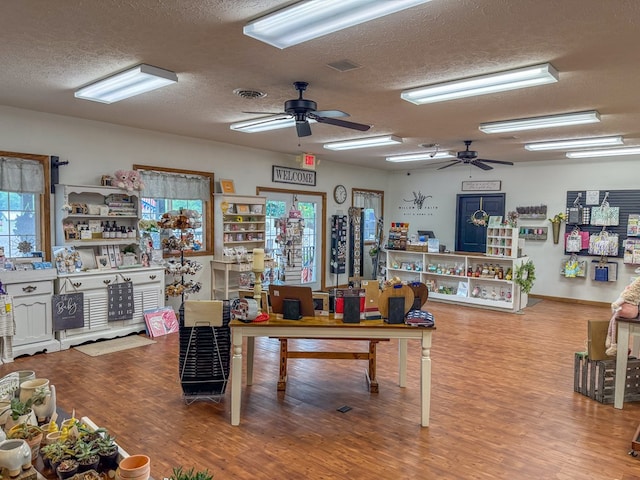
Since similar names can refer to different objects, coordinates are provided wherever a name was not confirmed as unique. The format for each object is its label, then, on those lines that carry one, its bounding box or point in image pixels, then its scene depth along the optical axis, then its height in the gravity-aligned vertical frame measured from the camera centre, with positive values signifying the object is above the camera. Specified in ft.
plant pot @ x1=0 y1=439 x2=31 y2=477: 5.00 -2.77
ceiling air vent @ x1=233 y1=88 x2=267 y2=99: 13.47 +3.84
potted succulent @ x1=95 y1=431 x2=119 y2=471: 5.51 -2.96
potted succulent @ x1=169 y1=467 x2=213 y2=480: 4.73 -2.79
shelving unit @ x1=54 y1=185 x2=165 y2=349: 17.34 -1.61
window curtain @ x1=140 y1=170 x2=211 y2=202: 20.79 +1.48
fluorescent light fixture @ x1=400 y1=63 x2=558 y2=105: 10.96 +3.71
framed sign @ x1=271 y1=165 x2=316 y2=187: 26.81 +2.68
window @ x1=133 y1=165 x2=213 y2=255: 20.88 +1.02
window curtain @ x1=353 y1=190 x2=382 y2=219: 33.27 +1.49
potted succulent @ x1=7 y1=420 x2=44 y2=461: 5.72 -2.87
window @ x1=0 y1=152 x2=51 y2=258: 16.55 +0.33
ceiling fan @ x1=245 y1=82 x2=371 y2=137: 12.64 +3.06
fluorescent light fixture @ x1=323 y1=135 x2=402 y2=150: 21.12 +3.85
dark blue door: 30.99 +0.56
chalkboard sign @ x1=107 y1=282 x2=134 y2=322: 18.09 -3.56
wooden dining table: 10.85 -2.80
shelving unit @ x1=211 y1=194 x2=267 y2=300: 22.97 -0.98
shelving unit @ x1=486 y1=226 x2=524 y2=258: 24.41 -1.10
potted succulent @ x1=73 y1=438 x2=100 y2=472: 5.27 -2.92
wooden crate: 12.64 -4.46
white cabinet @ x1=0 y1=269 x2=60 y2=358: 15.58 -3.45
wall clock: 31.24 +1.81
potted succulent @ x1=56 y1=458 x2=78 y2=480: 5.16 -2.97
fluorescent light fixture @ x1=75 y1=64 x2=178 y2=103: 11.59 +3.71
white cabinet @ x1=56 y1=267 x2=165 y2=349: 17.01 -3.44
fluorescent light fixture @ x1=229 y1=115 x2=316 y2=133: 16.84 +3.71
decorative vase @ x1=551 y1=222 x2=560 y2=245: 28.14 -0.55
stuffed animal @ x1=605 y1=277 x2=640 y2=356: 12.00 -2.26
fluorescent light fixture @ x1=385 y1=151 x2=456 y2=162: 26.07 +3.93
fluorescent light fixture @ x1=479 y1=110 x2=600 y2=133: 15.69 +3.76
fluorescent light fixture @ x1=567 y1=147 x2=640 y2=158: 23.32 +3.90
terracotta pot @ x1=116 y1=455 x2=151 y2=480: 4.99 -2.88
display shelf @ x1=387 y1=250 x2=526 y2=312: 24.89 -3.24
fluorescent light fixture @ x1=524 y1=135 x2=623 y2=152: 20.58 +3.88
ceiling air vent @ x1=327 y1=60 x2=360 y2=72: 10.91 +3.84
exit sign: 22.20 +2.91
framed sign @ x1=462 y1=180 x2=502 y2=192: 30.73 +2.57
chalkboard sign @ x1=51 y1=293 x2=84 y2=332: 16.57 -3.64
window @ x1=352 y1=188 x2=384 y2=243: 33.50 +0.96
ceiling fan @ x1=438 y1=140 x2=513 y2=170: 21.20 +3.08
